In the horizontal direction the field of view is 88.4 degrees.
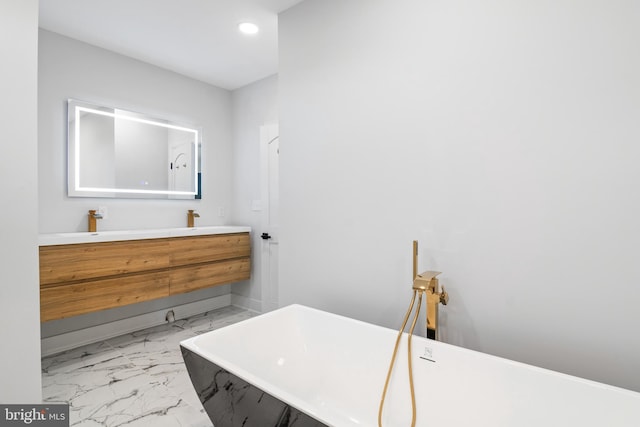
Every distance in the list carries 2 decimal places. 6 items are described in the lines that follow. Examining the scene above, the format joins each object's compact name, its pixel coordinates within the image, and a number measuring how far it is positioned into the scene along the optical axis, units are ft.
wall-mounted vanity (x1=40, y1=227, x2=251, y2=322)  7.58
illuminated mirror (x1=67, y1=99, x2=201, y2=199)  9.23
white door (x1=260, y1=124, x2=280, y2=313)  11.16
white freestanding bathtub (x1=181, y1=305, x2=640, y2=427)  3.66
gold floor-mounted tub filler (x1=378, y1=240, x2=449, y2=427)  4.84
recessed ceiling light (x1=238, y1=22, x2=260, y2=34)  8.32
